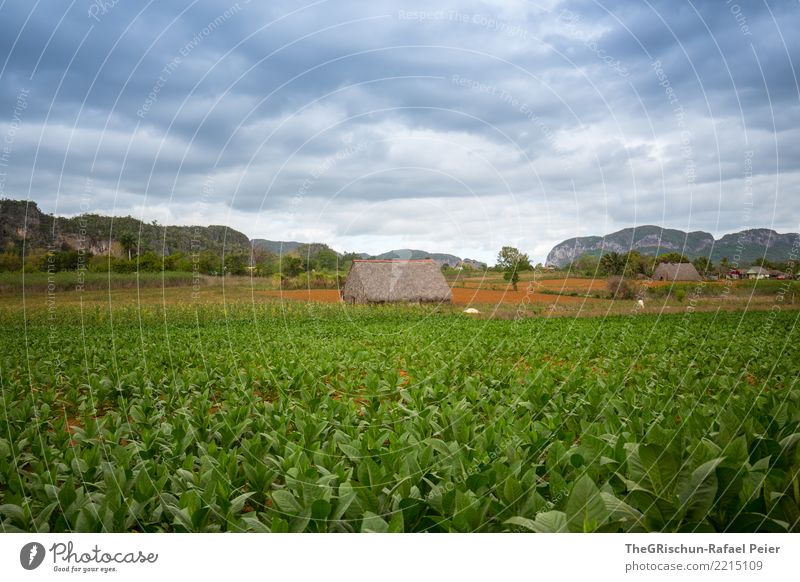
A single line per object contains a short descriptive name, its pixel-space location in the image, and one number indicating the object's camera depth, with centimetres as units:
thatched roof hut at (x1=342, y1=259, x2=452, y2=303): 3747
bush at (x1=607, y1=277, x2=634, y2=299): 3944
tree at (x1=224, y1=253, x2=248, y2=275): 2932
